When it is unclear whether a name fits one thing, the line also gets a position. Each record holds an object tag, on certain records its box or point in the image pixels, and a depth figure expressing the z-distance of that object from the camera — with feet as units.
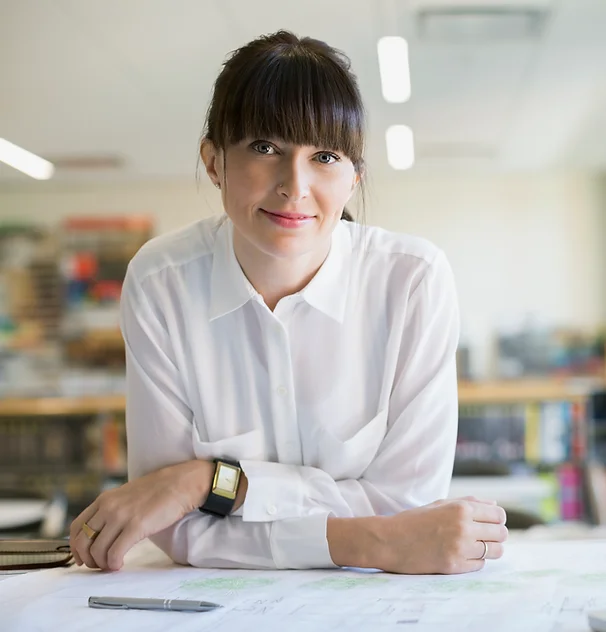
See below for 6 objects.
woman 3.92
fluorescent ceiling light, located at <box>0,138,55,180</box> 20.25
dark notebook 4.16
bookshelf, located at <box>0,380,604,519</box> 16.01
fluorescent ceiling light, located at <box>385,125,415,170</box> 19.48
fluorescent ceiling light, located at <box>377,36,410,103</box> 14.08
